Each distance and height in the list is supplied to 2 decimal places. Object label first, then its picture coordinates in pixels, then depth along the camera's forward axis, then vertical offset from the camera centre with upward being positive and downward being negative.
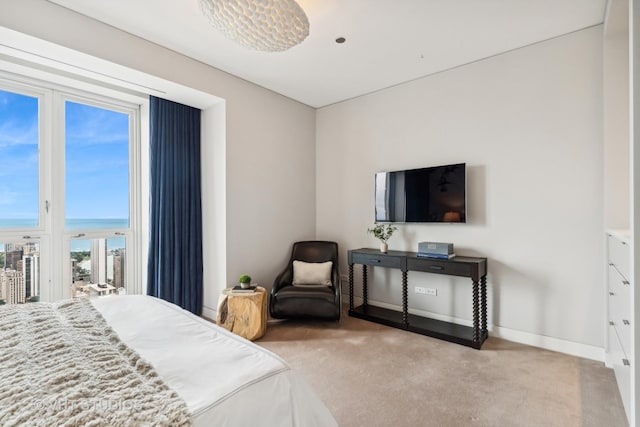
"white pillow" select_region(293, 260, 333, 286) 3.60 -0.71
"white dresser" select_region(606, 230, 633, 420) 1.72 -0.63
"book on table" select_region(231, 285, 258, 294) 3.09 -0.76
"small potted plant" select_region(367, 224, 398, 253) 3.49 -0.24
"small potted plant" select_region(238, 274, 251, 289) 3.12 -0.69
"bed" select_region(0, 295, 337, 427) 0.85 -0.54
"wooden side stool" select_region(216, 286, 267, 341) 2.98 -0.97
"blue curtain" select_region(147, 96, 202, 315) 3.29 +0.07
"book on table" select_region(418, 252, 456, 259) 2.98 -0.42
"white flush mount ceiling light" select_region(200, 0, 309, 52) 1.74 +1.15
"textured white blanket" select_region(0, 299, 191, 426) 0.82 -0.53
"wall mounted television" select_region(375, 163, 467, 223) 3.10 +0.19
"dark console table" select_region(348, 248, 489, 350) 2.78 -0.82
